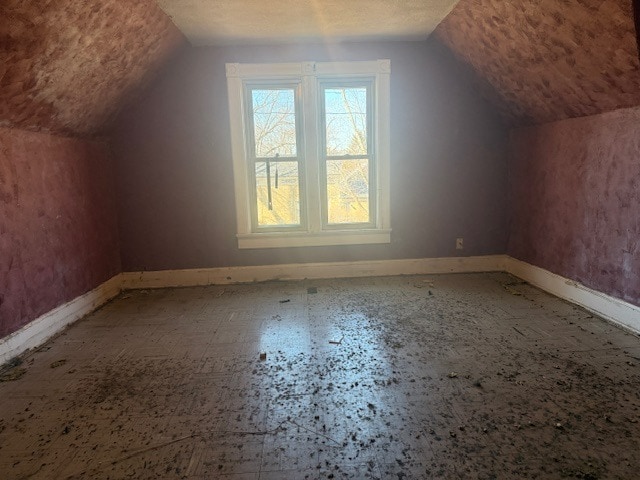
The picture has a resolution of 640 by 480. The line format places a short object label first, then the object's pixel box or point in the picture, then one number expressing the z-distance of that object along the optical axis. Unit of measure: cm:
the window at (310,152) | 398
